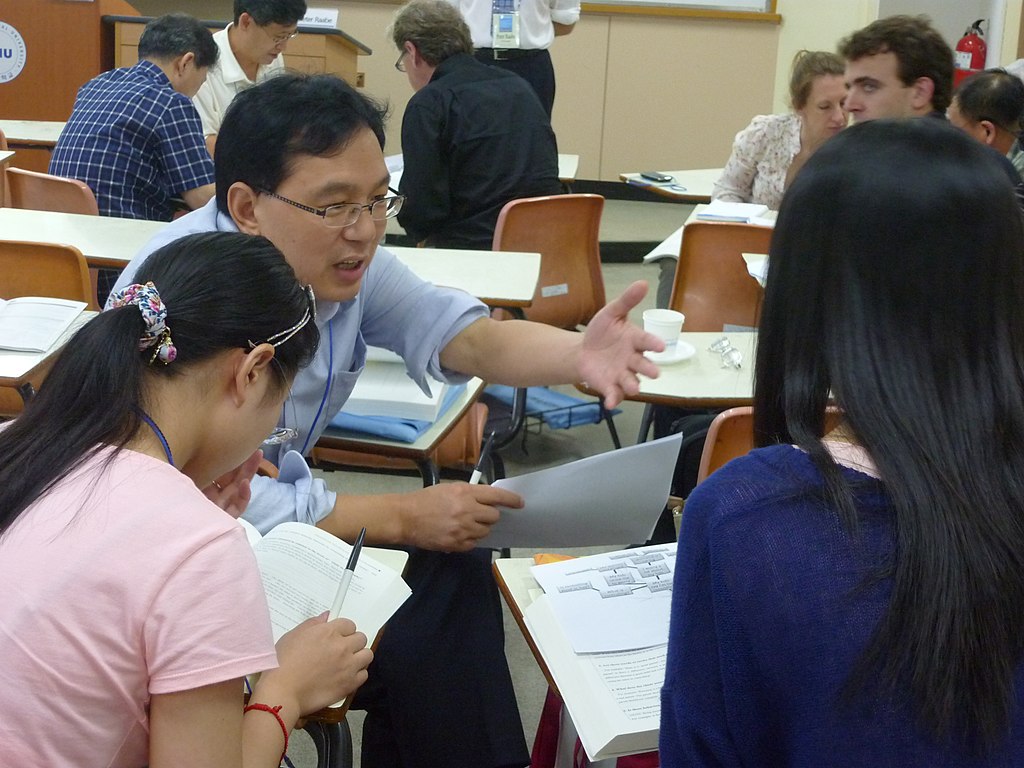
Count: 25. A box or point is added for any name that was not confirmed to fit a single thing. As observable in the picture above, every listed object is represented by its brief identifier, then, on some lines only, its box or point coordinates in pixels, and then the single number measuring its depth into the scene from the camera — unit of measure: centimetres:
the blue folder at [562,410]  371
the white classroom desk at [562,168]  428
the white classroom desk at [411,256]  284
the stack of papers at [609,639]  119
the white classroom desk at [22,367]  223
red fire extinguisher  748
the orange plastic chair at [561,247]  351
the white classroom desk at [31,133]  473
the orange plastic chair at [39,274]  259
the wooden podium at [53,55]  621
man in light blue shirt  165
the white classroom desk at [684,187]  471
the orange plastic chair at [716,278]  313
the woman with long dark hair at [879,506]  81
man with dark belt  506
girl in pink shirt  99
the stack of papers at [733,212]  385
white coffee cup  250
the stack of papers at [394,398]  231
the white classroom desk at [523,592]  144
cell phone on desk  494
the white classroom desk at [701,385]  237
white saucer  252
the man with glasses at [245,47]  471
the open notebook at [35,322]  236
